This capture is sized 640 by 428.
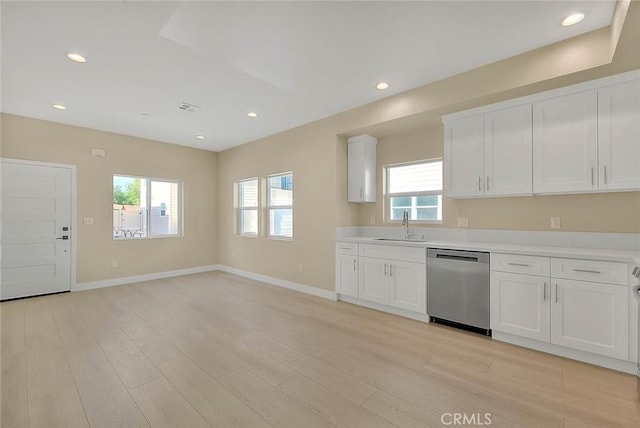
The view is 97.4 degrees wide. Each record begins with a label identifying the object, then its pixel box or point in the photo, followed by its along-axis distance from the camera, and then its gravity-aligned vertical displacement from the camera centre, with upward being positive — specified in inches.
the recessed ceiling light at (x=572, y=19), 86.7 +61.2
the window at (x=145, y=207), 211.3 +6.2
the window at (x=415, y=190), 155.8 +13.8
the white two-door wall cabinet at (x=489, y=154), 117.1 +26.7
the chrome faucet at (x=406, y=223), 158.2 -5.1
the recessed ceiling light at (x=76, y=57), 106.6 +61.0
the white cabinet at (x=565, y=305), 90.1 -32.4
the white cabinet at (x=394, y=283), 134.7 -35.4
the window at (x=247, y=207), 240.4 +6.3
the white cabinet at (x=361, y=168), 169.8 +28.1
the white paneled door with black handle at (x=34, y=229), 166.4 -8.6
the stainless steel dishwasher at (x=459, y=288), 116.3 -32.5
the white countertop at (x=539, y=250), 90.4 -13.8
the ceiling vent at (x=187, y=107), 155.4 +60.7
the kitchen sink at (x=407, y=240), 153.6 -14.5
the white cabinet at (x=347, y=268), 160.1 -31.7
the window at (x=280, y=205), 209.6 +7.5
